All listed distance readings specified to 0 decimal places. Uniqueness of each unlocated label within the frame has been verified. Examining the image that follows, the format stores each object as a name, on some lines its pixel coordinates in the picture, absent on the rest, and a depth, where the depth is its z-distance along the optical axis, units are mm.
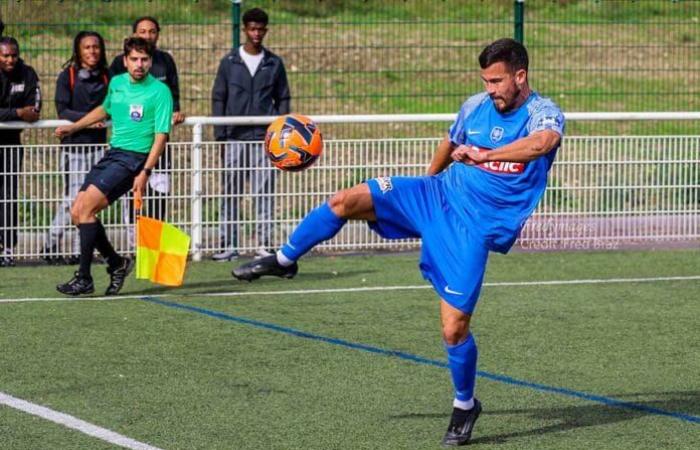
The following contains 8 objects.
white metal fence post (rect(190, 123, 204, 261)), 13617
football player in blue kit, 7098
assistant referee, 11367
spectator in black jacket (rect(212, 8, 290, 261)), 13734
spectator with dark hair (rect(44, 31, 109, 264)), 13305
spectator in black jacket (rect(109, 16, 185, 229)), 13383
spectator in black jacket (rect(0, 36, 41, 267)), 13289
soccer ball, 8555
